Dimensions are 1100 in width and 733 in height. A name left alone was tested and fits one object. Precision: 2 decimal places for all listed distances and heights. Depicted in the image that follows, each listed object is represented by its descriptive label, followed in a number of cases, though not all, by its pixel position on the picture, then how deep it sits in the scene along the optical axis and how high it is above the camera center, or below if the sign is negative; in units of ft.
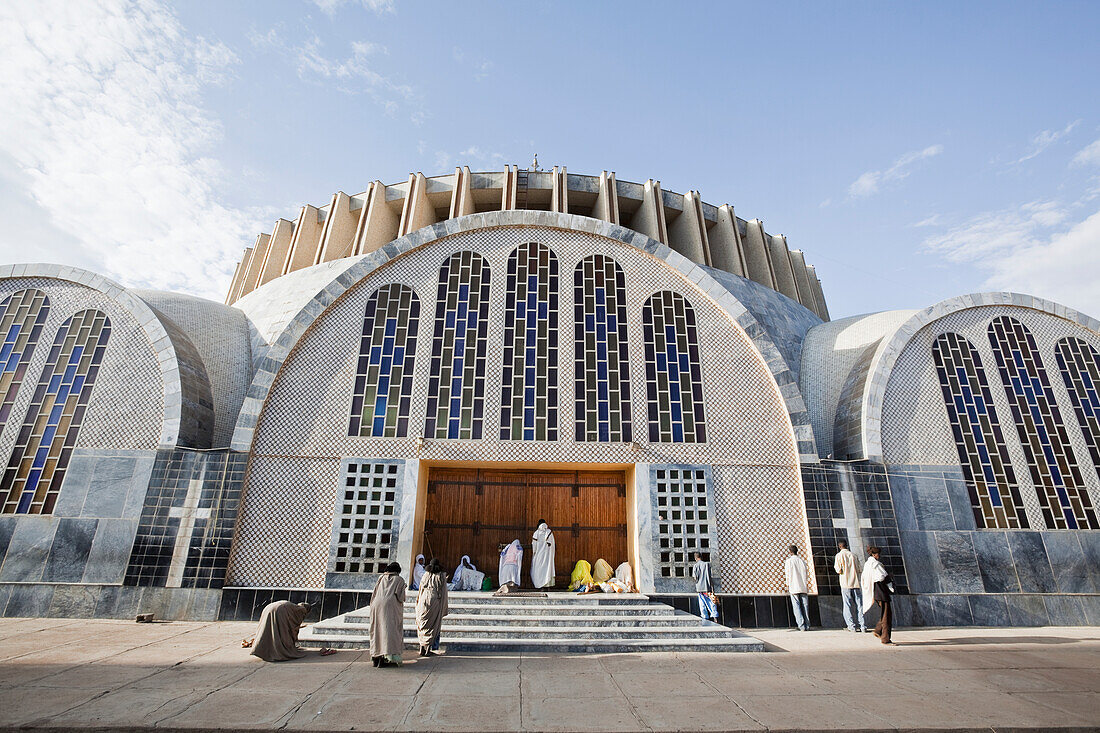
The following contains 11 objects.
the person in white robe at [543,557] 32.96 +0.44
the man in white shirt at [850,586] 29.17 -0.93
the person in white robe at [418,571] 31.53 -0.36
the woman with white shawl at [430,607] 21.58 -1.54
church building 31.09 +7.20
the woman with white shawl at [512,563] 32.19 +0.10
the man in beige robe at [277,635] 20.08 -2.42
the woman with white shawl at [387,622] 19.44 -1.91
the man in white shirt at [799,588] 29.78 -1.07
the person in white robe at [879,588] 24.40 -0.87
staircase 23.21 -2.62
